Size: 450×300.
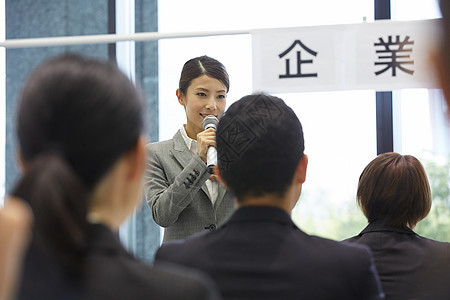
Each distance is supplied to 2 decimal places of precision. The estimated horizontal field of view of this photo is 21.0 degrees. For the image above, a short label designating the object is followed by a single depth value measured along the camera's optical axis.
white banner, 3.66
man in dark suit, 2.40
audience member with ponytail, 1.59
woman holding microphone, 3.35
